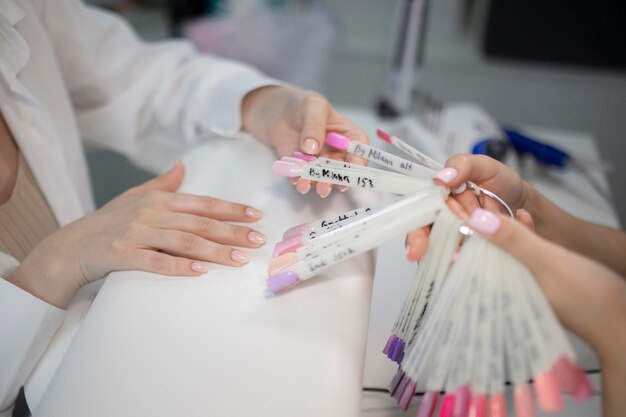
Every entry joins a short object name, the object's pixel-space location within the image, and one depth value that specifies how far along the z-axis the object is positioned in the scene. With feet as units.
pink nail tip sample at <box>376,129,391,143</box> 1.51
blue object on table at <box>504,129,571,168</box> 2.50
